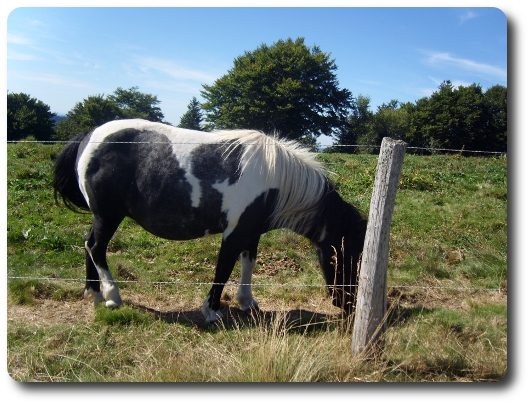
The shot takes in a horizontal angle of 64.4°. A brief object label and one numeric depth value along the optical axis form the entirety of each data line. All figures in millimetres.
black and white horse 3984
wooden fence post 3168
